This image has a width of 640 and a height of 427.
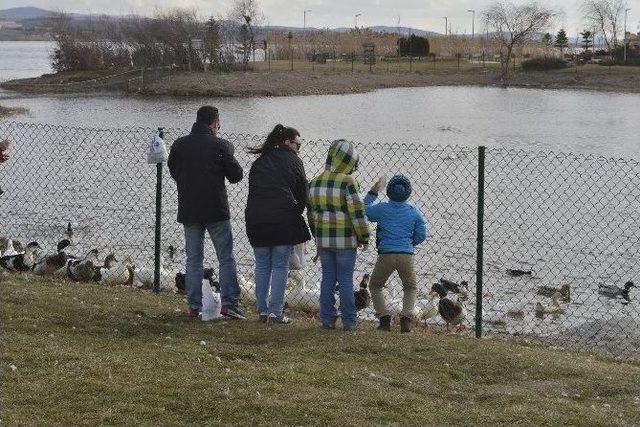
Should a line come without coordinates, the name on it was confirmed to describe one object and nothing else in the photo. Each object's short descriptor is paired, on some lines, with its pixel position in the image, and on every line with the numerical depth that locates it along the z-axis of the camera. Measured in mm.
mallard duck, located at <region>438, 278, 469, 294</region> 11375
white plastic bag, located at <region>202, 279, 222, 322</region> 7641
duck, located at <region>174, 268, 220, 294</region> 10360
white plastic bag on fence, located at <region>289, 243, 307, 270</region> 7794
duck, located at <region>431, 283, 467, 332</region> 9930
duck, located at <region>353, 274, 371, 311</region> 9945
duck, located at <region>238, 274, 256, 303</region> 10406
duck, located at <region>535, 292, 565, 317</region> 11004
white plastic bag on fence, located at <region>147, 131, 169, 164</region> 8672
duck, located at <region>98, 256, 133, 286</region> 10805
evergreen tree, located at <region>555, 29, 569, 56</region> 94756
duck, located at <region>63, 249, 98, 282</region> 10719
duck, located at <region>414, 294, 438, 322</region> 10234
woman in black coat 7191
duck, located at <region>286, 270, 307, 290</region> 10430
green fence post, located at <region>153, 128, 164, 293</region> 8977
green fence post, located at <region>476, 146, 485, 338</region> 7961
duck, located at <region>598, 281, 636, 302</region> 11796
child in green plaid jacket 7102
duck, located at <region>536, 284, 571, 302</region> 11683
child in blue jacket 7422
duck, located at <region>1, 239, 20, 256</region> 12234
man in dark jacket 7371
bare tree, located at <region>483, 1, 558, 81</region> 93362
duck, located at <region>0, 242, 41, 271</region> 11219
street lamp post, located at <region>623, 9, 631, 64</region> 76488
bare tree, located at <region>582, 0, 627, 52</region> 99375
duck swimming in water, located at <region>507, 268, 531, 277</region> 12914
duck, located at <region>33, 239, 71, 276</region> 11125
